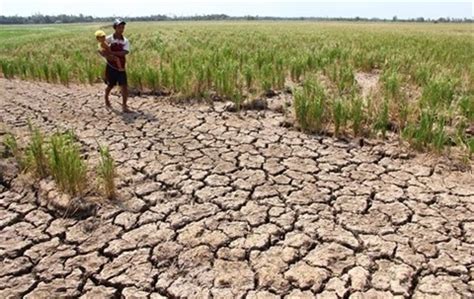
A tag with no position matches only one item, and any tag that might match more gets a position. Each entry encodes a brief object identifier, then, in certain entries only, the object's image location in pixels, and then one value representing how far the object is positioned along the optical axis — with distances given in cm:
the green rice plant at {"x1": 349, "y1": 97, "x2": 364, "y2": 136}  523
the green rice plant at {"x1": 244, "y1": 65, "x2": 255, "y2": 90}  739
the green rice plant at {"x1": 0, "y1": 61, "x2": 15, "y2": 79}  951
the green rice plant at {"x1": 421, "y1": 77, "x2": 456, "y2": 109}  578
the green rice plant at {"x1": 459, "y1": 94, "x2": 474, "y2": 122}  539
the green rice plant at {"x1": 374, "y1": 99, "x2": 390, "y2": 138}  512
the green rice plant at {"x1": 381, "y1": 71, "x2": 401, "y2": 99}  604
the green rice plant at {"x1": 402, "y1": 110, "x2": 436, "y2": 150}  465
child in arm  587
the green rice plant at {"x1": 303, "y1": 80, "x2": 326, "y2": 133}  543
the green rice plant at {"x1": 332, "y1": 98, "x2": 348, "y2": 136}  521
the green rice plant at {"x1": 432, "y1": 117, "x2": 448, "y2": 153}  451
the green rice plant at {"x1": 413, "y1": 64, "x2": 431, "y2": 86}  741
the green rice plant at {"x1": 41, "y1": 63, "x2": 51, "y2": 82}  891
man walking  605
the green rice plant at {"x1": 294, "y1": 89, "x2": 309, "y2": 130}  546
